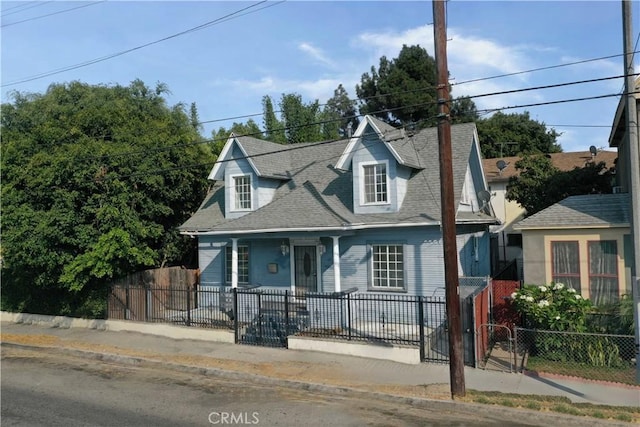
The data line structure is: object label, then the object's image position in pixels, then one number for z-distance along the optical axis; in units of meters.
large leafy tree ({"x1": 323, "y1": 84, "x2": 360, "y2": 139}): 49.94
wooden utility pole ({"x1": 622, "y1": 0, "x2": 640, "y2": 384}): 10.95
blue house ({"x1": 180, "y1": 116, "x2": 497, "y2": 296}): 15.35
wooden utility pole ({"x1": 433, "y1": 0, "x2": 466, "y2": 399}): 9.75
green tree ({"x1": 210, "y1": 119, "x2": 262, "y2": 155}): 41.61
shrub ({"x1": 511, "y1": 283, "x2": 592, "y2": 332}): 11.74
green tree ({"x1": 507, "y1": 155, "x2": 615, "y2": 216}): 21.27
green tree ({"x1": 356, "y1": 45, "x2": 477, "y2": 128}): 44.53
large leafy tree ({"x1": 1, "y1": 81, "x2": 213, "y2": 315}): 16.31
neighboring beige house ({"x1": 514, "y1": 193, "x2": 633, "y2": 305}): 13.38
